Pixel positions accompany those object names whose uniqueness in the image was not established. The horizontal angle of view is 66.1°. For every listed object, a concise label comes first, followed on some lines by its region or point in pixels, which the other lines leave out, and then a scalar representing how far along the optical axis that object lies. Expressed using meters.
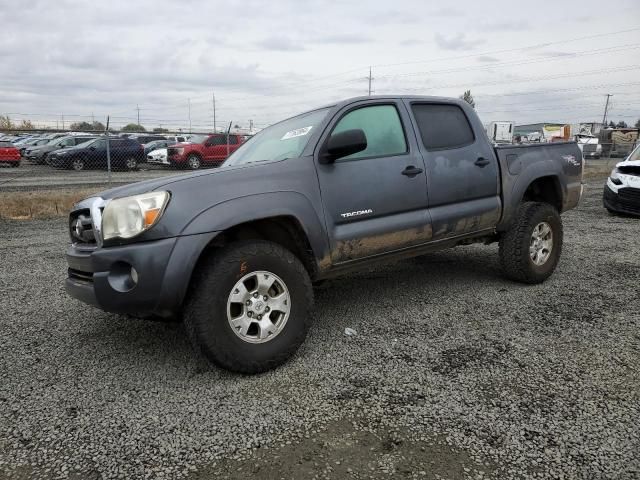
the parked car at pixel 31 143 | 25.81
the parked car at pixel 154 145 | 26.15
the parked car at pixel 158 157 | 22.22
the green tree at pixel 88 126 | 52.80
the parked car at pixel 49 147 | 22.50
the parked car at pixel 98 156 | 19.80
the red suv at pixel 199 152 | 20.30
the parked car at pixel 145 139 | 29.78
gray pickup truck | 2.88
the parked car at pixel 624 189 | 8.97
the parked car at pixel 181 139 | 23.36
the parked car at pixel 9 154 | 19.80
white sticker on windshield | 3.73
